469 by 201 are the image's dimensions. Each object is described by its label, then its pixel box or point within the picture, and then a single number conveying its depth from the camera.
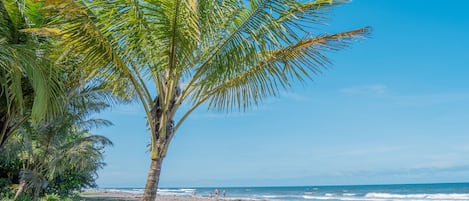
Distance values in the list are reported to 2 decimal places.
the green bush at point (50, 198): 10.54
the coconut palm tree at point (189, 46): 4.52
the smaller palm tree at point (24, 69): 5.23
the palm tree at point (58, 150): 11.91
